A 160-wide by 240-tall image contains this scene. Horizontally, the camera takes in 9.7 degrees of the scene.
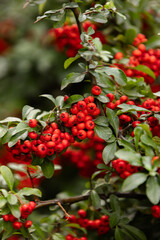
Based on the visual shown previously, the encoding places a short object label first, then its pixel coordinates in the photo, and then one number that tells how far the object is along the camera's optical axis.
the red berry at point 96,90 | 0.81
